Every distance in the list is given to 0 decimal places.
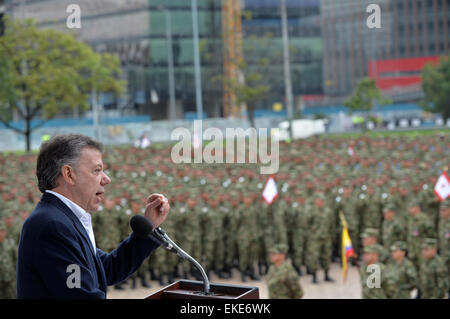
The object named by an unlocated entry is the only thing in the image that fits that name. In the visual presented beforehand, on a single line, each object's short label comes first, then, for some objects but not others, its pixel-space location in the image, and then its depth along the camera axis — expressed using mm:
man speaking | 3621
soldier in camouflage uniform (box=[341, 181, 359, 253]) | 20503
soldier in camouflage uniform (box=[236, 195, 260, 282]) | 19203
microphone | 4147
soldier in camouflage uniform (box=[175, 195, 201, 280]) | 19000
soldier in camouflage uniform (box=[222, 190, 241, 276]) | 19437
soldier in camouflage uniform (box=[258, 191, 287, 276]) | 19297
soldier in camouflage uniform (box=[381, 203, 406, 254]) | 16812
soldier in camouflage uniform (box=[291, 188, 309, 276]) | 19031
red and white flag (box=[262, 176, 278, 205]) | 19547
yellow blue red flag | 15508
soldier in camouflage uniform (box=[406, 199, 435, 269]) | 16328
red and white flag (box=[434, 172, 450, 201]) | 18669
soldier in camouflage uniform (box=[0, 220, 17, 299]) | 15437
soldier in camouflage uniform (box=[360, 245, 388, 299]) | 11634
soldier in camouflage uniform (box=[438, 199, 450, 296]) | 15955
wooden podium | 3994
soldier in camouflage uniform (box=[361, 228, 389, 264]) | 13500
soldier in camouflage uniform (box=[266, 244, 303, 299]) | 12773
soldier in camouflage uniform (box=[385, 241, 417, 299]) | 11750
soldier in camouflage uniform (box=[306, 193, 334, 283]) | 18641
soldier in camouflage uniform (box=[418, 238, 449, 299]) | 13414
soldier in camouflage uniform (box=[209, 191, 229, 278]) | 19375
